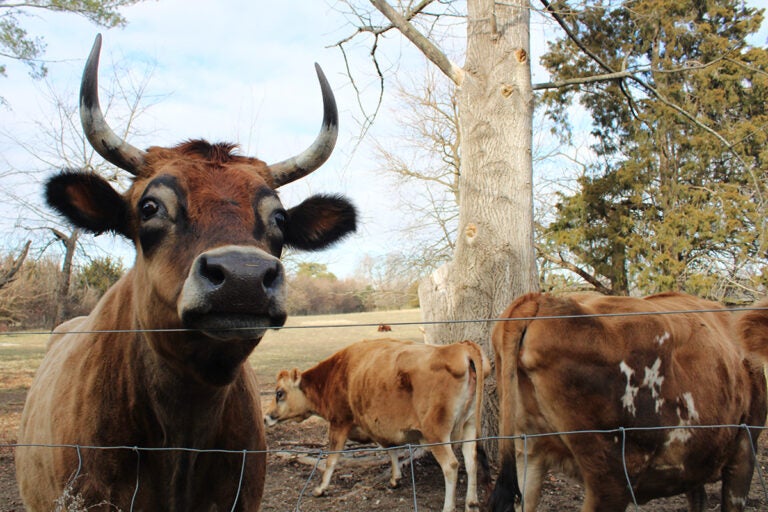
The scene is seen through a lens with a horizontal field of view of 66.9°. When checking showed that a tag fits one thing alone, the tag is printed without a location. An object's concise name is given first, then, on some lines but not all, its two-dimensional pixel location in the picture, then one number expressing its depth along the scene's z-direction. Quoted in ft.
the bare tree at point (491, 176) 19.87
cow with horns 7.25
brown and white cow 11.99
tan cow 19.47
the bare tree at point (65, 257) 47.54
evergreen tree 49.37
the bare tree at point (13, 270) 39.55
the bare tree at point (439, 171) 64.85
